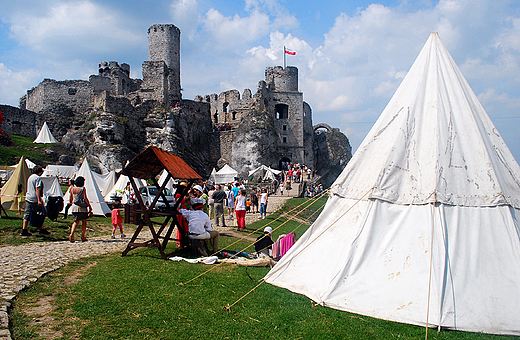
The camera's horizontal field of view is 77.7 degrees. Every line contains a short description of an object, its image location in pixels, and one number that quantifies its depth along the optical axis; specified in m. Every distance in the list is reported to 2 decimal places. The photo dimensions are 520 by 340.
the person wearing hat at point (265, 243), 7.18
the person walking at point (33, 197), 7.78
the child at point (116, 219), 9.73
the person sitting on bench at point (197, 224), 6.84
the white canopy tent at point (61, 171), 20.95
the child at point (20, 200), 11.73
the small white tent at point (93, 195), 13.69
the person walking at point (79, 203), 7.89
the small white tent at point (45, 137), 28.61
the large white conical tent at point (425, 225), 3.88
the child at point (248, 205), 17.91
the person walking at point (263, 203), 14.99
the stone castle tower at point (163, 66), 32.59
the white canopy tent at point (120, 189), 16.08
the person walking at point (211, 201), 13.71
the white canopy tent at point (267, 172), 31.24
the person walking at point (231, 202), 15.71
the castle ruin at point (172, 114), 28.35
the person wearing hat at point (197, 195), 7.97
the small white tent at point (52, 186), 14.11
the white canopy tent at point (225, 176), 31.03
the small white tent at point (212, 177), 31.20
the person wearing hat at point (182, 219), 7.32
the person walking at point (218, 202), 12.91
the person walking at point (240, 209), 12.06
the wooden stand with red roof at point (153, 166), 6.48
